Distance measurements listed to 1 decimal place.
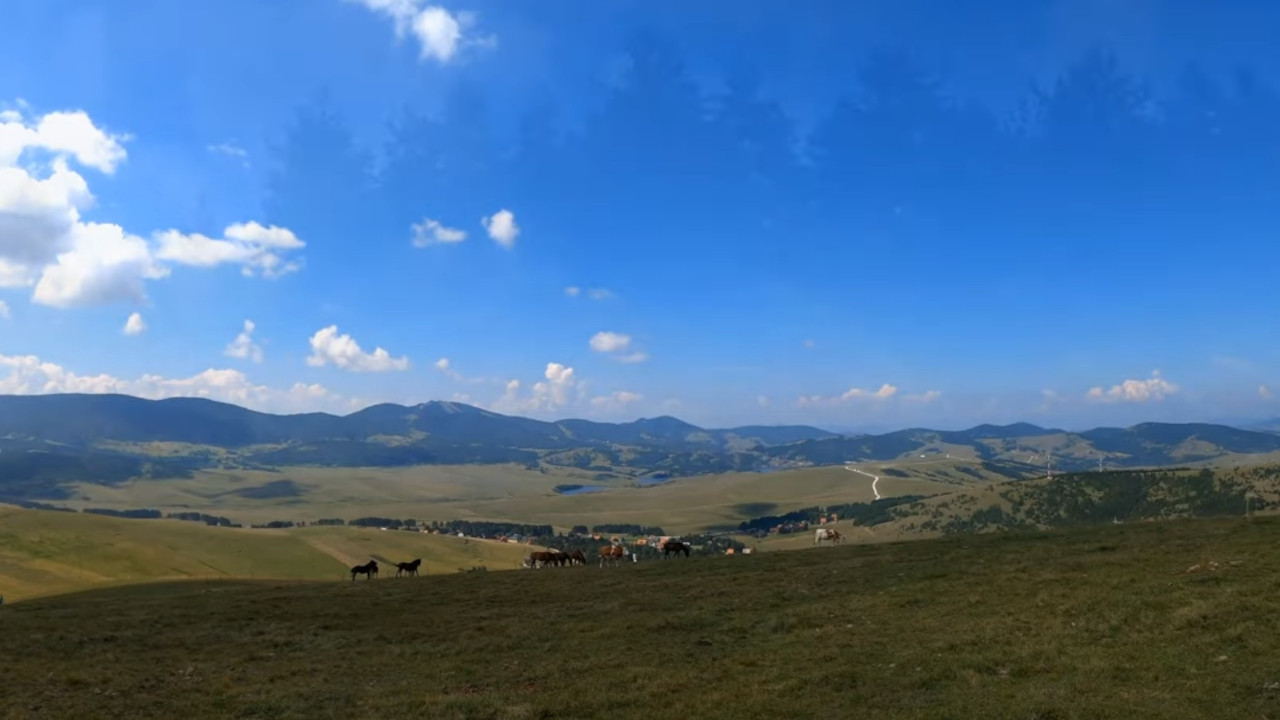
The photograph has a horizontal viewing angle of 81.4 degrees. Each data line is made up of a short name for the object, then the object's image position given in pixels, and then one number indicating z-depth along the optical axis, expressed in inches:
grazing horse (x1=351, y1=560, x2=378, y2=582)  2019.3
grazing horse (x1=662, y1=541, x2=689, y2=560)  2244.1
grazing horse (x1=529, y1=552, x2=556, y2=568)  2240.4
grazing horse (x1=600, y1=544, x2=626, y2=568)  2218.1
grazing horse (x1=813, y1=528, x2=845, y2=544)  2914.6
